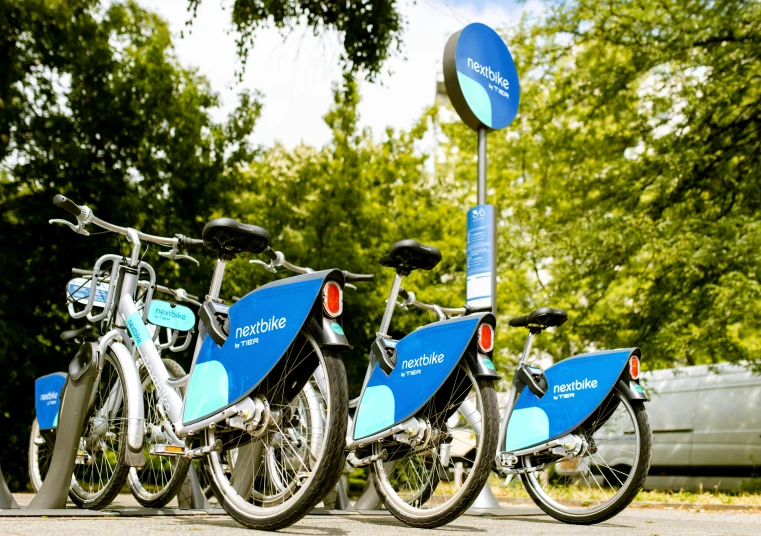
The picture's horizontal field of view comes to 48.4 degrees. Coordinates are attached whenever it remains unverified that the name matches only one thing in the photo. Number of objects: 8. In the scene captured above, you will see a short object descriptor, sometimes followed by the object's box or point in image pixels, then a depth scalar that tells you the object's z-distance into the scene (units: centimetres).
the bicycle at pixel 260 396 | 338
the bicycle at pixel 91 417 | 467
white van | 1062
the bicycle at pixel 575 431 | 486
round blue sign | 714
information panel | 673
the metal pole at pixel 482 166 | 707
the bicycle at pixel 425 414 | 408
